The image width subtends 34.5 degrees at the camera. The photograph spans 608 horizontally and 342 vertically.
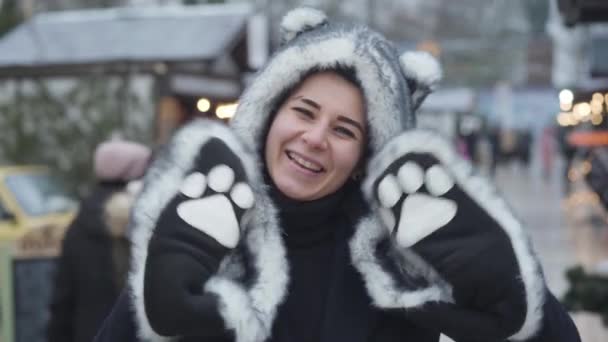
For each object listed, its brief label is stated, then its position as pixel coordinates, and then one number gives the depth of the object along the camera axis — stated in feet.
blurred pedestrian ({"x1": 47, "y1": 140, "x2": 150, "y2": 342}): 14.20
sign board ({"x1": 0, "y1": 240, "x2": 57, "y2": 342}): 20.27
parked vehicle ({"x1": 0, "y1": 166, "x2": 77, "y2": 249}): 22.06
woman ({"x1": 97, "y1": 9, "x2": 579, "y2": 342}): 5.93
